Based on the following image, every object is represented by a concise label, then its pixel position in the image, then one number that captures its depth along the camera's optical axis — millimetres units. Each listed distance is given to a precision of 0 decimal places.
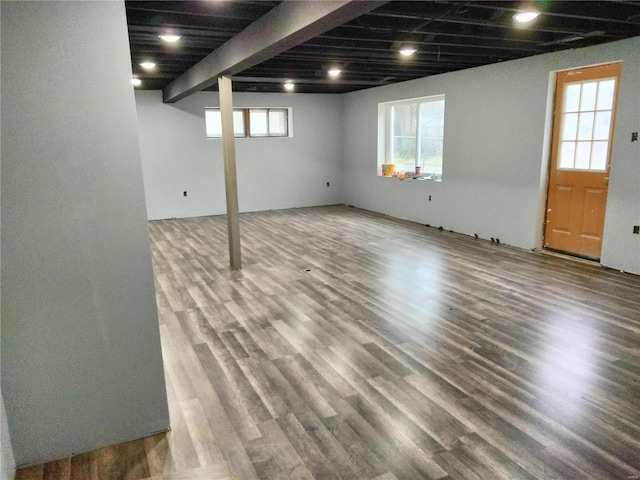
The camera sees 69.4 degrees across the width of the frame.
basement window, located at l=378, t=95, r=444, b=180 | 7832
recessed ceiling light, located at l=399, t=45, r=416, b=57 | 4883
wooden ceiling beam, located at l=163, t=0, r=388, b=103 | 2721
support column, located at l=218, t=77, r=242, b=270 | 5086
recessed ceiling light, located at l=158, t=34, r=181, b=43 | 4094
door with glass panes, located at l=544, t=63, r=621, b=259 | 5215
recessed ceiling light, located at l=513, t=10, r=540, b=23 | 3652
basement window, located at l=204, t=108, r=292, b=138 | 9242
